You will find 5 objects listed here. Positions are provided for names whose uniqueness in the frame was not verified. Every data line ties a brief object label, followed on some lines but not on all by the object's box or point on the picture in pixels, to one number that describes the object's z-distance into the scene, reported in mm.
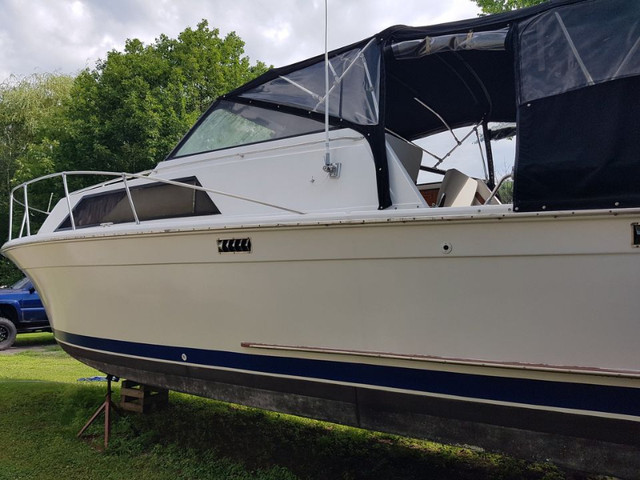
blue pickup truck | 9797
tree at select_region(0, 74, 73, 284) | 15922
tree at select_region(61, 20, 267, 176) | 12070
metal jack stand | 3783
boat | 2078
